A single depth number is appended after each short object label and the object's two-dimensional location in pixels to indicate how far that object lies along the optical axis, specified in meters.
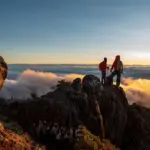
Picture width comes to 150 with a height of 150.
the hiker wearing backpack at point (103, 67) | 14.94
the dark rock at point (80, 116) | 12.90
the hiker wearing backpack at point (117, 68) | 14.83
